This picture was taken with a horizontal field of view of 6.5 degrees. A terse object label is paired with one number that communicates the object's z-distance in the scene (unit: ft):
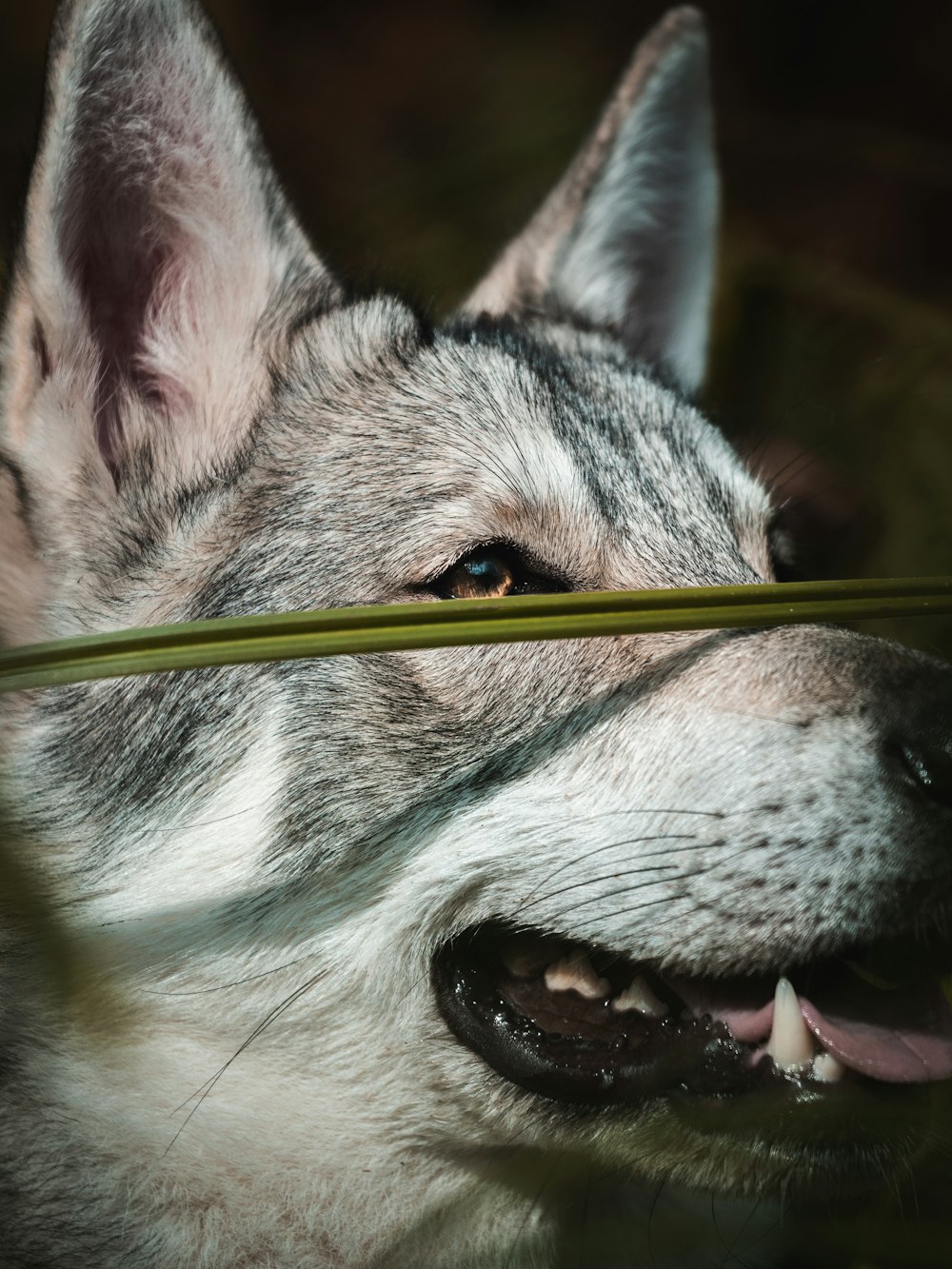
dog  6.68
